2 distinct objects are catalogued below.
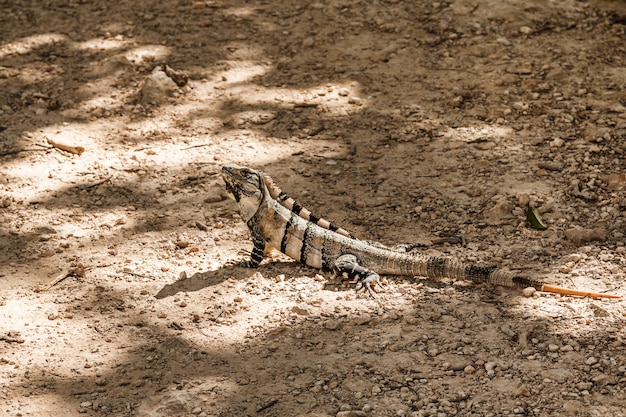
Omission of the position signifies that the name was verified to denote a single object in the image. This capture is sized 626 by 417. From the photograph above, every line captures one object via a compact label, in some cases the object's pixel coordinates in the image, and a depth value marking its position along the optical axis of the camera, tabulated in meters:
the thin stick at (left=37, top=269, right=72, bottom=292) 11.02
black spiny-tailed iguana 11.02
